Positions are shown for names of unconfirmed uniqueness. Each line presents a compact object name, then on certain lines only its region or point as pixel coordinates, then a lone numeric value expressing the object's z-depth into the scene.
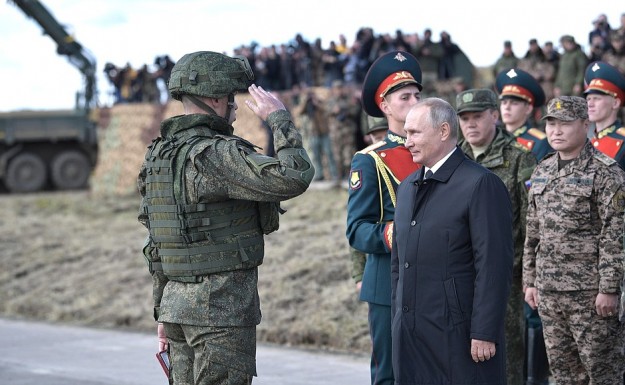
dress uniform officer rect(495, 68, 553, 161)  7.85
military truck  31.38
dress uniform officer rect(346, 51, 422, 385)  5.57
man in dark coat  4.63
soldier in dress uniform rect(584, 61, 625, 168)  7.18
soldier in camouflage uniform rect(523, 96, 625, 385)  5.98
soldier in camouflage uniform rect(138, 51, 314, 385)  4.80
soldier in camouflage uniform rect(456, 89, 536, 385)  6.86
